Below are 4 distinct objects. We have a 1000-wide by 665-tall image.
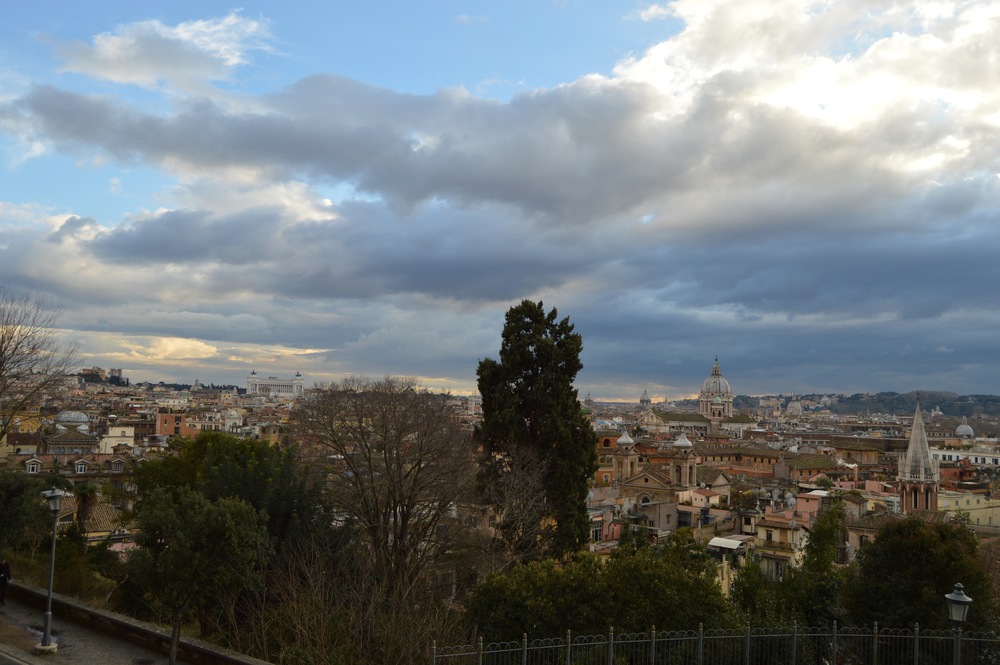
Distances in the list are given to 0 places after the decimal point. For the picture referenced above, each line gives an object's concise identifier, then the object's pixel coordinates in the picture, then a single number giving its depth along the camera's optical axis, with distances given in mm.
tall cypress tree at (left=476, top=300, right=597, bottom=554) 22812
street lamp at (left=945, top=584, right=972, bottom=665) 10508
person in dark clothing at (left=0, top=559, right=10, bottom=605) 15594
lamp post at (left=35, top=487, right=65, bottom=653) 12562
